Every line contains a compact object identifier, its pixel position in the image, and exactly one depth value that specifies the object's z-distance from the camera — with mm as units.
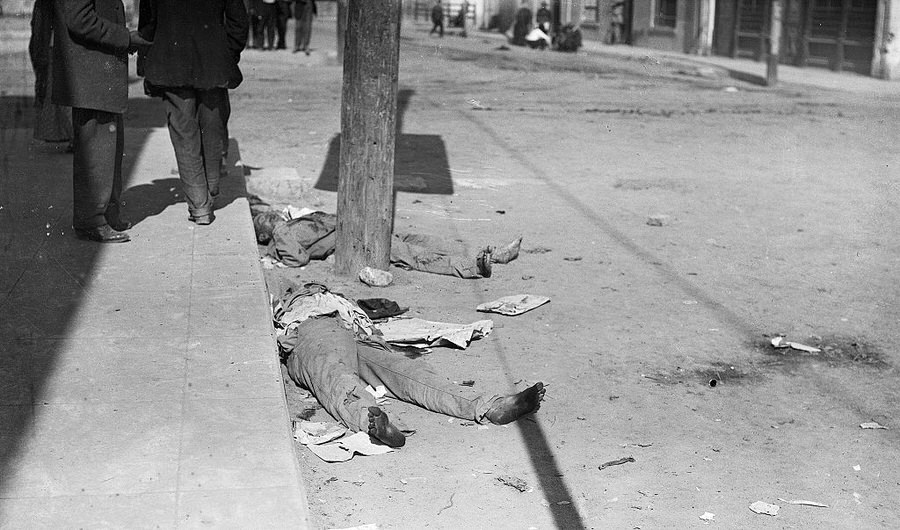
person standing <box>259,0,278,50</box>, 24953
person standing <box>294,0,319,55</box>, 24406
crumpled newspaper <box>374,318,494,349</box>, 5359
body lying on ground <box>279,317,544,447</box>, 4207
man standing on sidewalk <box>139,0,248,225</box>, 6227
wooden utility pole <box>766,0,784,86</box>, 19766
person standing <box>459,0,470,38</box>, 39512
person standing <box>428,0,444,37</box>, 37581
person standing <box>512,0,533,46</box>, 33875
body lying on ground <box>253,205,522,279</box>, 6750
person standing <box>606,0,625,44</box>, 33500
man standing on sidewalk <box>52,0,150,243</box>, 5641
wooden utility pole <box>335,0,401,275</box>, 6504
